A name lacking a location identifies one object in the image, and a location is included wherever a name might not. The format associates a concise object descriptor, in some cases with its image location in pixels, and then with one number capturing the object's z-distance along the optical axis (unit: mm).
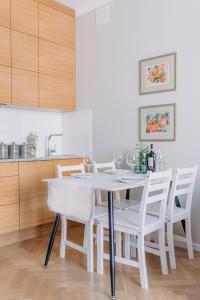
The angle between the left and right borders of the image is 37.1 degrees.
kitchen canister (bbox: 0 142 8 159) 3422
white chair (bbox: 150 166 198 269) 2422
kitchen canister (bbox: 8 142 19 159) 3531
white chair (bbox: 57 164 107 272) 2391
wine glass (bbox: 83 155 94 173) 2885
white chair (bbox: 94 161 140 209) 2695
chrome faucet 4141
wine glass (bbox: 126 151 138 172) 2838
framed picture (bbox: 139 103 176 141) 3050
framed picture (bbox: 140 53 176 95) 3035
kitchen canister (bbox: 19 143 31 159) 3635
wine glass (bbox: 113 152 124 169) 3155
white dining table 2039
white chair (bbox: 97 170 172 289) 2105
